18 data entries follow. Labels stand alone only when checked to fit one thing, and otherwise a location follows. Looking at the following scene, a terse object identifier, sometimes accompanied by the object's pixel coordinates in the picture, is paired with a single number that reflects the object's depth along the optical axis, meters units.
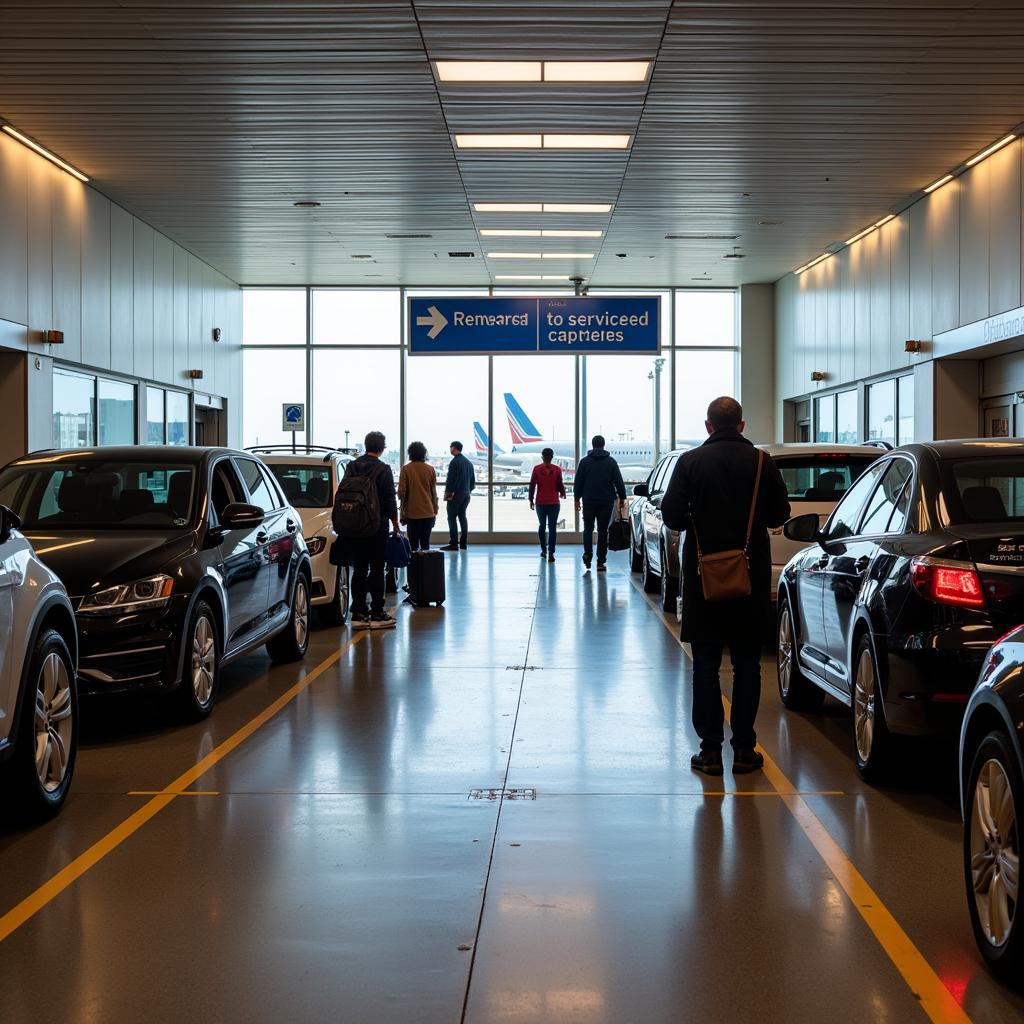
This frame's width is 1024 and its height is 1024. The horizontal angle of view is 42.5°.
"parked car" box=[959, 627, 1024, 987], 3.63
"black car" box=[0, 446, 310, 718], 7.21
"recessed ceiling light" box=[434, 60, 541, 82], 11.59
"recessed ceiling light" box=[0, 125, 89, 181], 14.27
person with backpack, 11.51
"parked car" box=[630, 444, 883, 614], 10.48
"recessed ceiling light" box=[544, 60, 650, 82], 11.54
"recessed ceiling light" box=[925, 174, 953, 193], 16.17
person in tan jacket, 16.64
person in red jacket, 21.25
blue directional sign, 21.34
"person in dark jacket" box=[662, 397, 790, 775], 6.46
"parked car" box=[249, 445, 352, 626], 12.37
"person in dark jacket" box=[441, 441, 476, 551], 23.22
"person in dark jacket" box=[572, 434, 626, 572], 18.86
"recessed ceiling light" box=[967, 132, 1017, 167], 14.13
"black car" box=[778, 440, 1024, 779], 5.42
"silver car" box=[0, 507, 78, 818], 5.18
